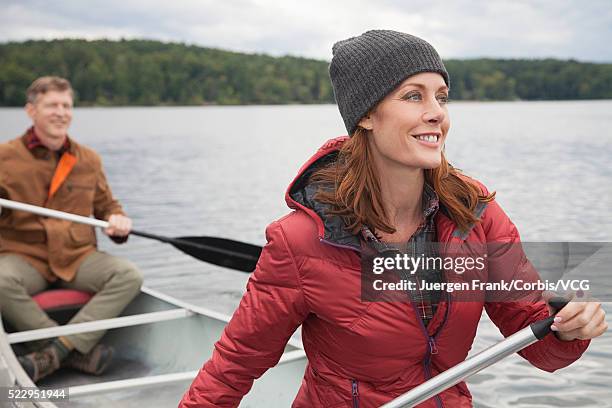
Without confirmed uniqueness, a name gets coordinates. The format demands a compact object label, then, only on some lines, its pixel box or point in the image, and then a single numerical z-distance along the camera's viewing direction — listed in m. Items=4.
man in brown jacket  5.09
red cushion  5.13
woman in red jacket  2.05
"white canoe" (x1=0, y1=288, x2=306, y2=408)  4.29
